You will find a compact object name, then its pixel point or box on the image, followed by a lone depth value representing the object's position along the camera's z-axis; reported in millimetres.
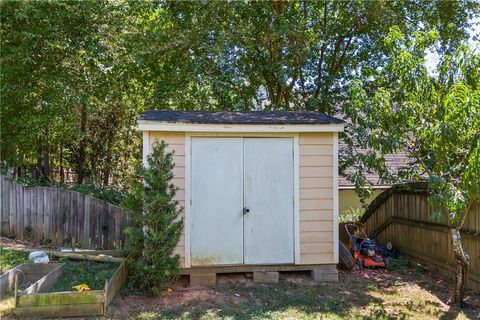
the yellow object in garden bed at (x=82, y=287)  4746
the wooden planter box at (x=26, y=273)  5027
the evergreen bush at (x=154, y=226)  4969
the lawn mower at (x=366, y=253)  7031
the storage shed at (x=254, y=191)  5711
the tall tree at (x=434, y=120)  4602
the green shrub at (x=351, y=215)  10948
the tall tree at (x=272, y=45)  8828
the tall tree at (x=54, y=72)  8742
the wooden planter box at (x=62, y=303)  4254
